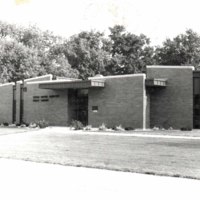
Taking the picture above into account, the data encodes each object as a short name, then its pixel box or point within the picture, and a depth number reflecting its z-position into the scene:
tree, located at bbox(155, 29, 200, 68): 66.56
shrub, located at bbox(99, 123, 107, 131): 33.05
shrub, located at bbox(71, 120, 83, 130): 33.56
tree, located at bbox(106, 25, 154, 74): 70.50
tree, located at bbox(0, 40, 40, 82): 61.19
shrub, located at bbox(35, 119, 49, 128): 37.59
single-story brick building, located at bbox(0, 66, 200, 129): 33.81
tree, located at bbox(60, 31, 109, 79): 71.38
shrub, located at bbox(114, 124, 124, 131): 32.59
